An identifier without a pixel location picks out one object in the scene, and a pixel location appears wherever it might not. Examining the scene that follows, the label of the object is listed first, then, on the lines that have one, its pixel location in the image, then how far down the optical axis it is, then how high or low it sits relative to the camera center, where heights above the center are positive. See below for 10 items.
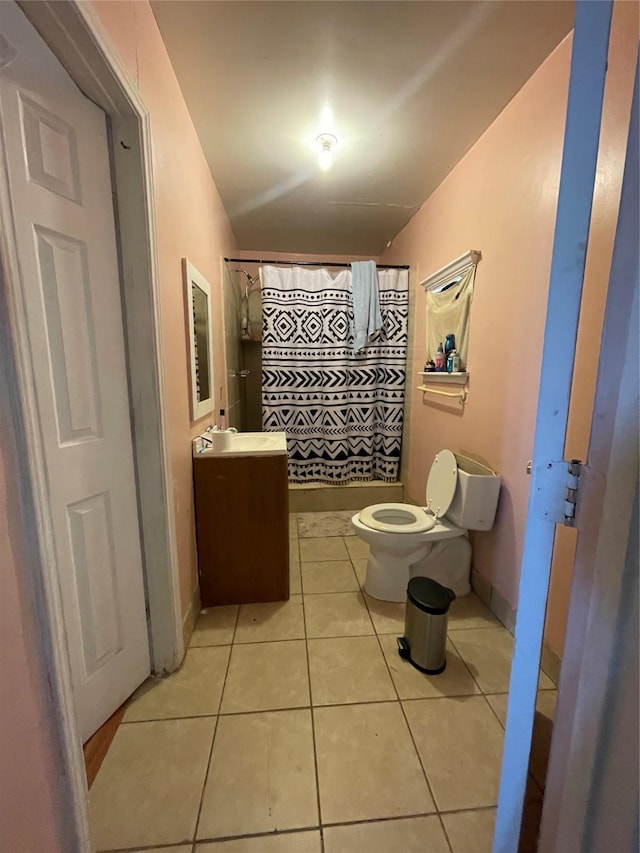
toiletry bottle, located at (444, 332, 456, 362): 2.11 +0.14
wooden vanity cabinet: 1.75 -0.82
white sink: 1.75 -0.42
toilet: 1.74 -0.86
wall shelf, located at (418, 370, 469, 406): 2.01 -0.10
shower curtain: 2.82 -0.08
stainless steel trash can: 1.38 -1.04
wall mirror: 1.68 +0.15
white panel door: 0.84 +0.04
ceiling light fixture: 1.82 +1.17
